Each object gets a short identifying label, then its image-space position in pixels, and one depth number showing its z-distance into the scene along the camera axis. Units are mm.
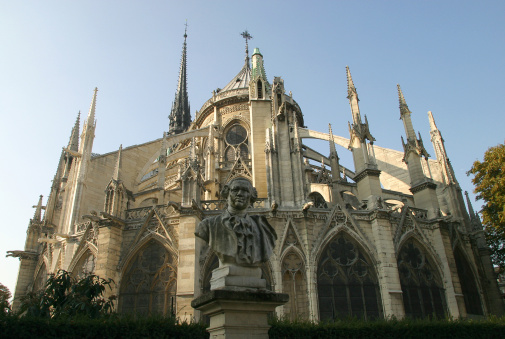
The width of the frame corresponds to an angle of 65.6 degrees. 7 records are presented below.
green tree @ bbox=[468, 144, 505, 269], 19109
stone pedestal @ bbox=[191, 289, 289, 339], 4684
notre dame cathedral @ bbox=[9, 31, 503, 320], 15102
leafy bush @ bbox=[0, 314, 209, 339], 8758
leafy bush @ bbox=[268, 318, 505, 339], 9803
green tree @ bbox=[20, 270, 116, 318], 10883
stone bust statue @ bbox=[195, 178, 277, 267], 5107
